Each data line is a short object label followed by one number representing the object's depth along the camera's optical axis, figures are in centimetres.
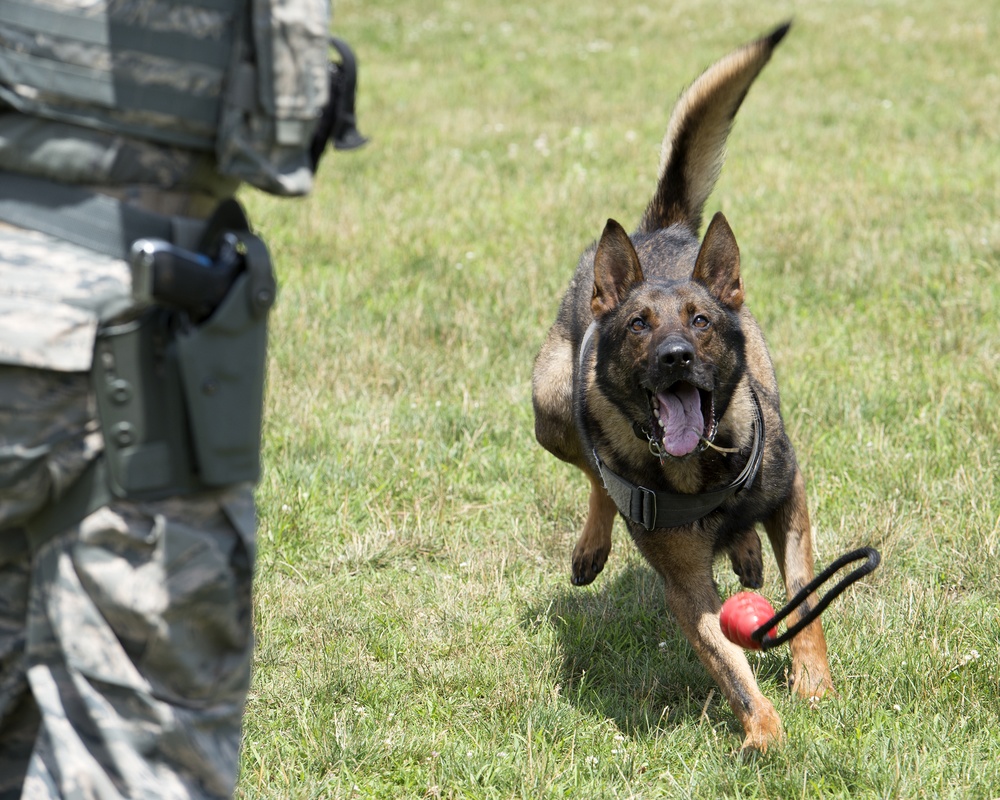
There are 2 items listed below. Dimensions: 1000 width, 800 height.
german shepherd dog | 509
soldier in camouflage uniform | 428
